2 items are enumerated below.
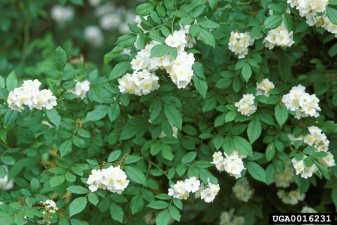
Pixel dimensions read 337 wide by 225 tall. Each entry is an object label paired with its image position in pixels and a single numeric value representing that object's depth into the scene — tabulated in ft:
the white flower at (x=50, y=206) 4.65
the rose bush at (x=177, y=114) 4.62
